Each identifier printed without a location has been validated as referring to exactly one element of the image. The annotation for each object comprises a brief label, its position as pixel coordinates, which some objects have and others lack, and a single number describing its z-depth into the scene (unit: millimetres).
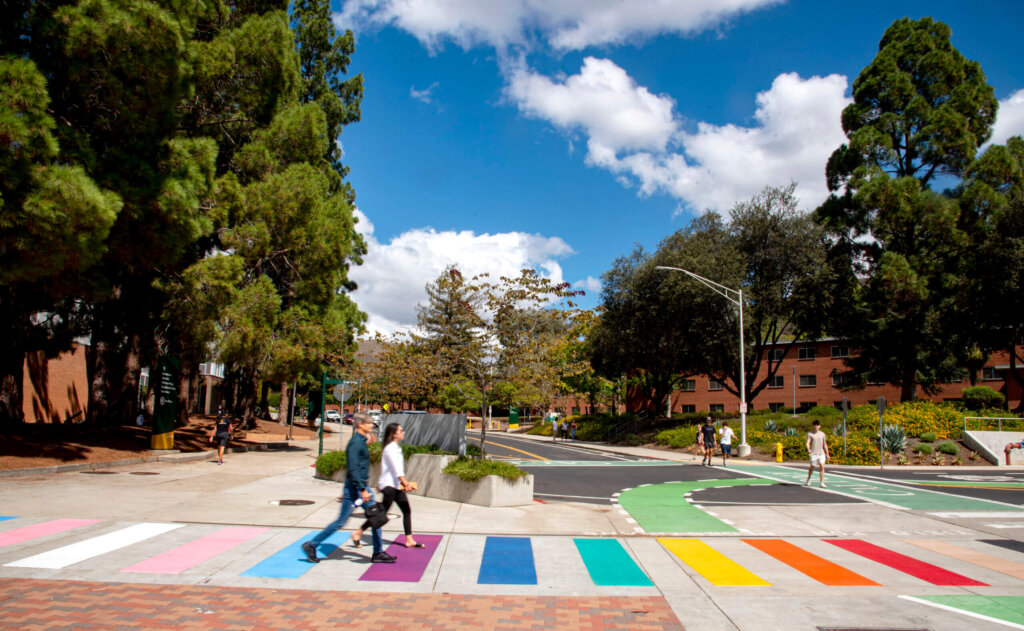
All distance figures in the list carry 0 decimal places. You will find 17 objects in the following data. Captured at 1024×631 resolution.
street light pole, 27938
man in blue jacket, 7559
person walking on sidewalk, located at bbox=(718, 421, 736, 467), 23947
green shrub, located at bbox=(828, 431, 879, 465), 26438
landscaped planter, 12062
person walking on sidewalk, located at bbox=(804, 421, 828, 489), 16375
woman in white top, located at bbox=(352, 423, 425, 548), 8094
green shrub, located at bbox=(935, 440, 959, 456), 26562
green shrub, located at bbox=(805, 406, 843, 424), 32719
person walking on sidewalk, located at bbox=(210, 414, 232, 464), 19203
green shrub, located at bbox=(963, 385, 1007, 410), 35125
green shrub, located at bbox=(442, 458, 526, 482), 12289
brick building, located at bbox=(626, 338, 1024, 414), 52219
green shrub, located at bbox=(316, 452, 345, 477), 15422
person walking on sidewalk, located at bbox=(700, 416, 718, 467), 23672
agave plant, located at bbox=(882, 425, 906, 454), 27000
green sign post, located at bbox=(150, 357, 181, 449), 19781
